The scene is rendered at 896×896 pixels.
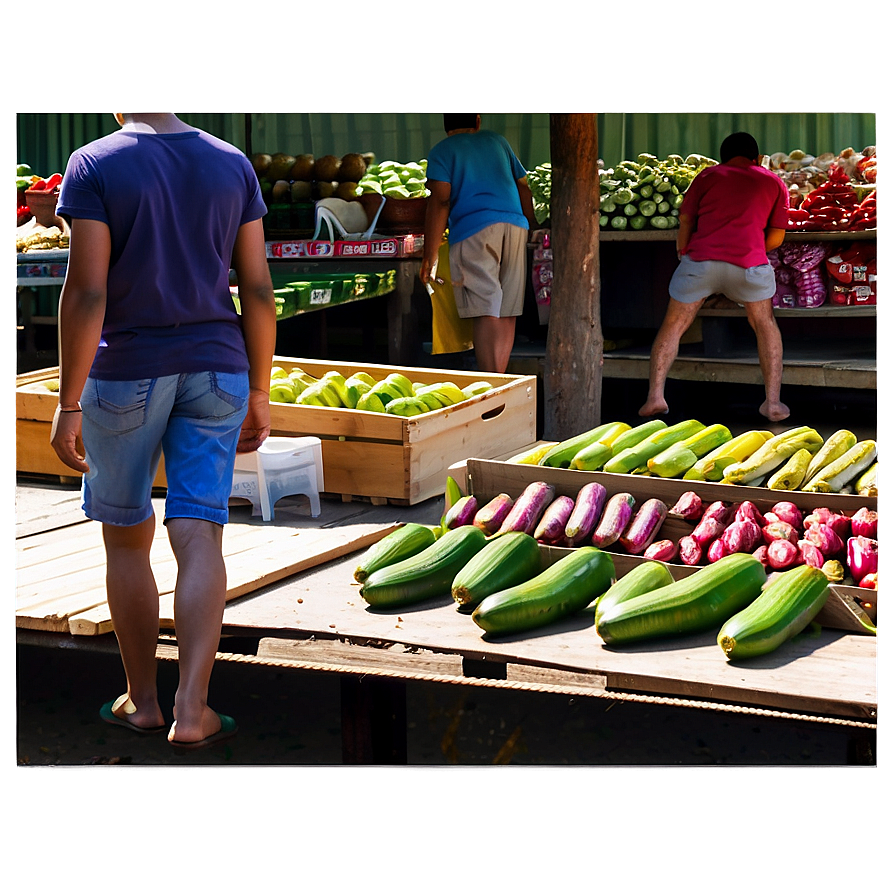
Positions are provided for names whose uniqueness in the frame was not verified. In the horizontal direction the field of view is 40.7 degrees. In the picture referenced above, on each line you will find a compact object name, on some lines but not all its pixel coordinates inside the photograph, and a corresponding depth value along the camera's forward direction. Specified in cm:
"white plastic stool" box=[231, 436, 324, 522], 457
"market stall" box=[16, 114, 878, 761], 305
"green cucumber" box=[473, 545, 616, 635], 319
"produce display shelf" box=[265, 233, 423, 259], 716
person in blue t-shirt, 577
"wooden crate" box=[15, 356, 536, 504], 466
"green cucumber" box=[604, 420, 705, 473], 392
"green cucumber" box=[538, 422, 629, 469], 411
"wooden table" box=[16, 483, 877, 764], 290
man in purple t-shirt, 264
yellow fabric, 662
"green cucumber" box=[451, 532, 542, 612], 338
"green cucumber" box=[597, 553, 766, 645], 311
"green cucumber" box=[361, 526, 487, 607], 343
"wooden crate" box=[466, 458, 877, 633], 325
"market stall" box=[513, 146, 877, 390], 660
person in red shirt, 576
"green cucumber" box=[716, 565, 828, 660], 299
